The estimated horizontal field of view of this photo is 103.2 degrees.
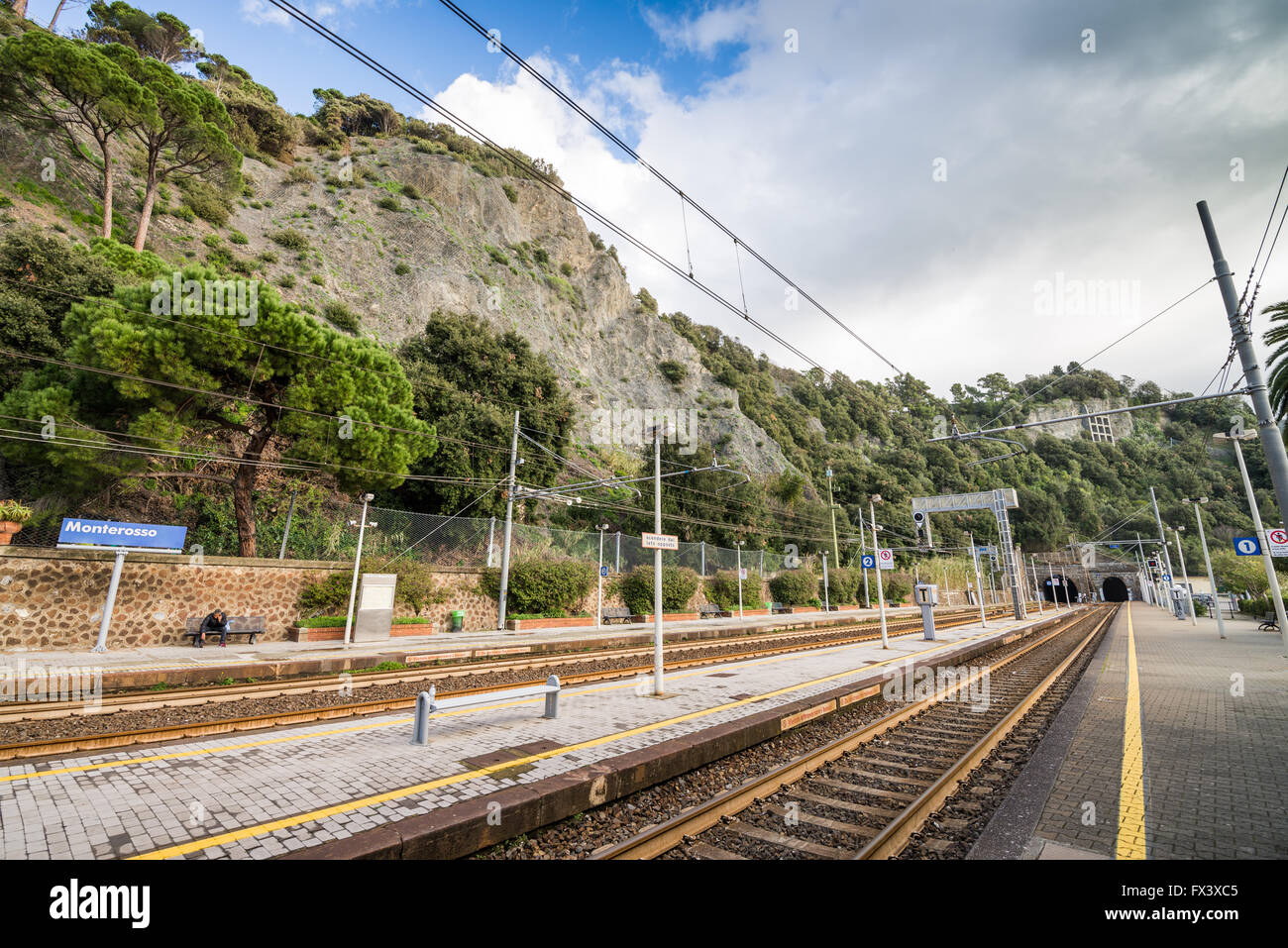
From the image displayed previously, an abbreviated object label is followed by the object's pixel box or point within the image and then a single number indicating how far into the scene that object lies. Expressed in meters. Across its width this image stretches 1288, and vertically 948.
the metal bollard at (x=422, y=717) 5.86
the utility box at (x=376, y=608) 16.20
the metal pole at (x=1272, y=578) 14.72
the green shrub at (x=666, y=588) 26.36
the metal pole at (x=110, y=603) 12.51
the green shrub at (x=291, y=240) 44.50
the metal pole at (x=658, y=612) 8.95
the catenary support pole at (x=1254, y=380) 7.35
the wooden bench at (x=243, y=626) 14.88
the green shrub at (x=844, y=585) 41.38
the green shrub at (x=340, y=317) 39.38
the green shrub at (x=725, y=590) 31.72
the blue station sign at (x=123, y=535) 12.56
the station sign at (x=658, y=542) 9.02
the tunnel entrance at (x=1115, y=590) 90.69
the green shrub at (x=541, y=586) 22.34
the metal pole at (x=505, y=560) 20.64
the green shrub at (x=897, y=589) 46.84
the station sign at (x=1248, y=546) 14.96
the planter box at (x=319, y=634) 16.24
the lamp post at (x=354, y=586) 14.76
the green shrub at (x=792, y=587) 36.44
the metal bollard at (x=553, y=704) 7.32
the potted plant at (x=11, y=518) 12.80
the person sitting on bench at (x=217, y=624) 14.71
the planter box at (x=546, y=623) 21.38
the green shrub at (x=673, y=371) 67.94
